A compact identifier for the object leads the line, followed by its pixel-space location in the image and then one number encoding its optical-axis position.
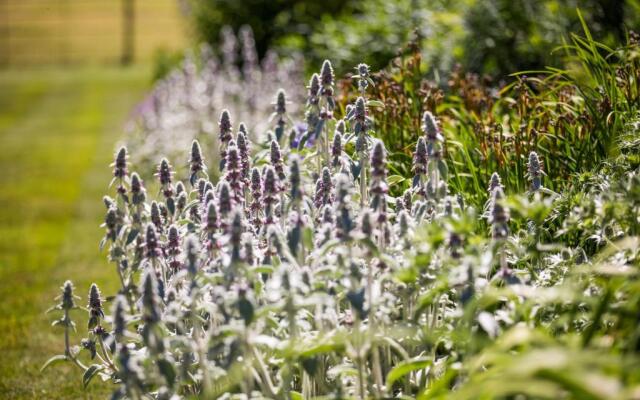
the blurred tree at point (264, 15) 15.59
